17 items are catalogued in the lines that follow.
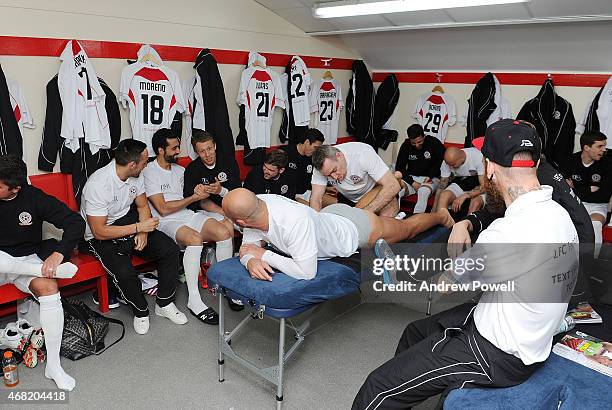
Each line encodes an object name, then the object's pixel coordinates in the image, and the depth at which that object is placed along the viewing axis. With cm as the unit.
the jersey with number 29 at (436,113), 522
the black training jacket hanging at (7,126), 293
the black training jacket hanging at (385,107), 557
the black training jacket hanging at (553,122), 443
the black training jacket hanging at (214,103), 396
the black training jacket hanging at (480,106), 482
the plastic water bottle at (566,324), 194
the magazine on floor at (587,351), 178
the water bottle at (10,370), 234
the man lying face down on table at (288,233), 219
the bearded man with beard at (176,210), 330
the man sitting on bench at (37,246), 242
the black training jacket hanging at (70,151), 318
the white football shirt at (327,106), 512
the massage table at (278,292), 215
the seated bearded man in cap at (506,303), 152
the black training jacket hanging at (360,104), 551
